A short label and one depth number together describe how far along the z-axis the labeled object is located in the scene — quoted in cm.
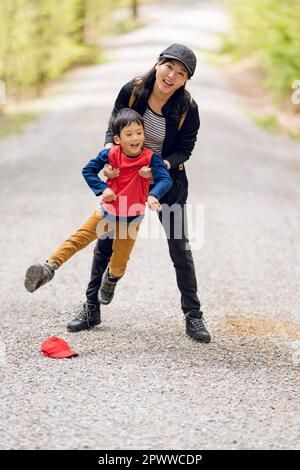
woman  789
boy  787
